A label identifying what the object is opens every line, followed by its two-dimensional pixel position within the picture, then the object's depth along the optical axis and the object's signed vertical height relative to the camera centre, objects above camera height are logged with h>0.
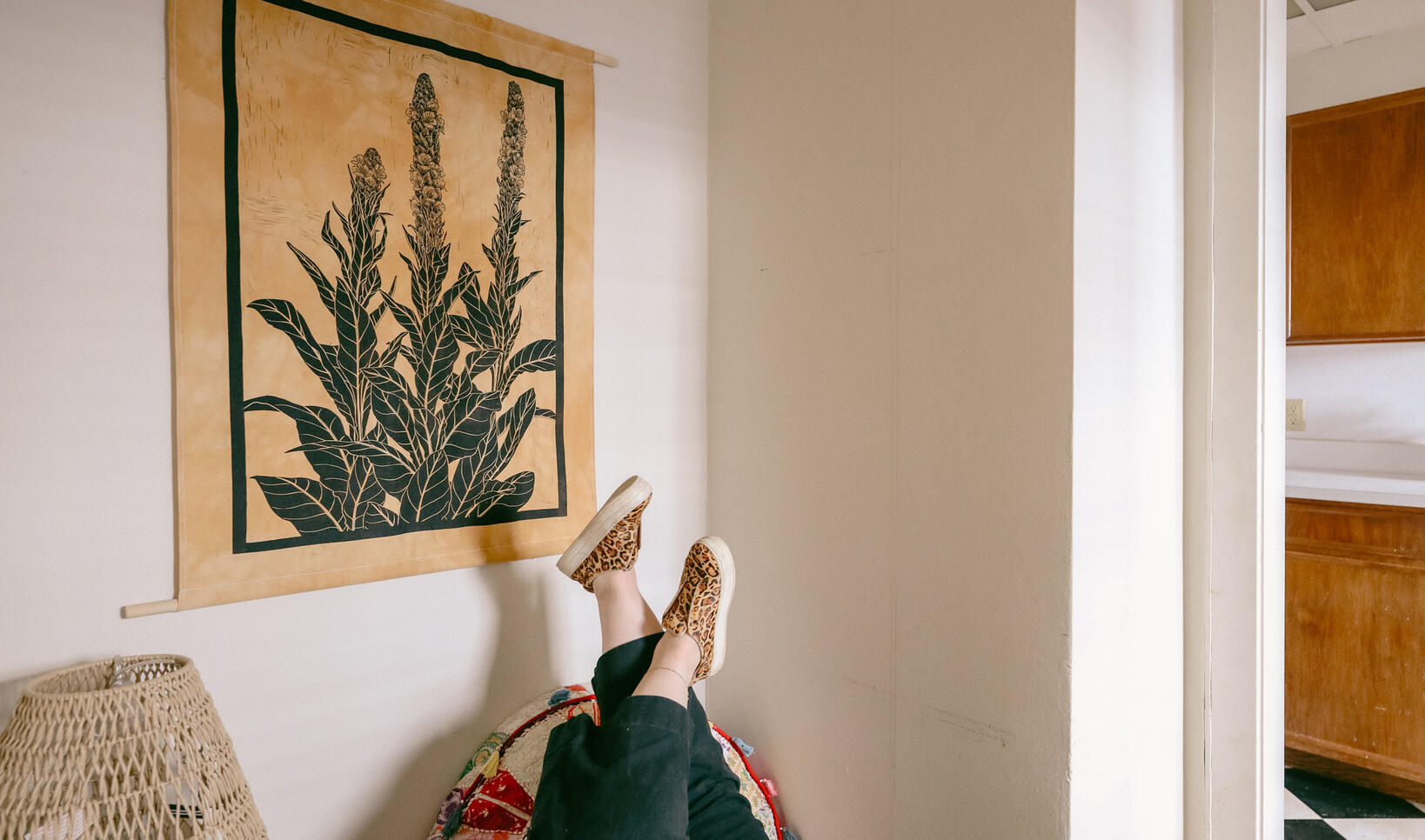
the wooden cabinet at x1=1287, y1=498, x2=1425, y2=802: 1.19 -0.38
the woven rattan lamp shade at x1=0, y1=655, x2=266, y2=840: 0.80 -0.39
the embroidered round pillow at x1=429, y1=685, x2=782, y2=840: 1.22 -0.62
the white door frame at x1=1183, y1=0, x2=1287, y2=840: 1.28 +0.00
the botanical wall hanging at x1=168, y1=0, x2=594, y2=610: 1.12 +0.22
